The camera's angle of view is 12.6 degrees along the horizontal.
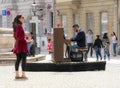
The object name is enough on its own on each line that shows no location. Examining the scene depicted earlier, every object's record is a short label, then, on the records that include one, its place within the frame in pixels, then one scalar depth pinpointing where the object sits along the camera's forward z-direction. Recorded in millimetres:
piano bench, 19920
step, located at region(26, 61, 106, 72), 19547
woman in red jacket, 16312
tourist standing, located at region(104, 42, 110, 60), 30859
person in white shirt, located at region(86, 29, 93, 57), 38325
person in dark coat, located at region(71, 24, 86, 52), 19688
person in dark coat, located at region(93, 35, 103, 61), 29844
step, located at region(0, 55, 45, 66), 24888
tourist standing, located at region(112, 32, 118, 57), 36809
